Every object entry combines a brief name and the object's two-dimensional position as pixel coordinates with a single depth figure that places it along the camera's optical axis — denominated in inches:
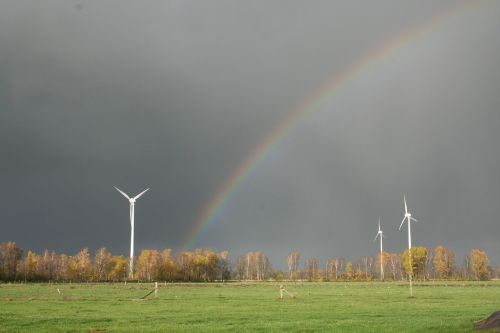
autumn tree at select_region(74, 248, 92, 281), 7706.7
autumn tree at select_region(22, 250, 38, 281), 7037.4
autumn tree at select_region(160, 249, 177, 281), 7608.3
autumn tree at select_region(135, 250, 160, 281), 7677.2
